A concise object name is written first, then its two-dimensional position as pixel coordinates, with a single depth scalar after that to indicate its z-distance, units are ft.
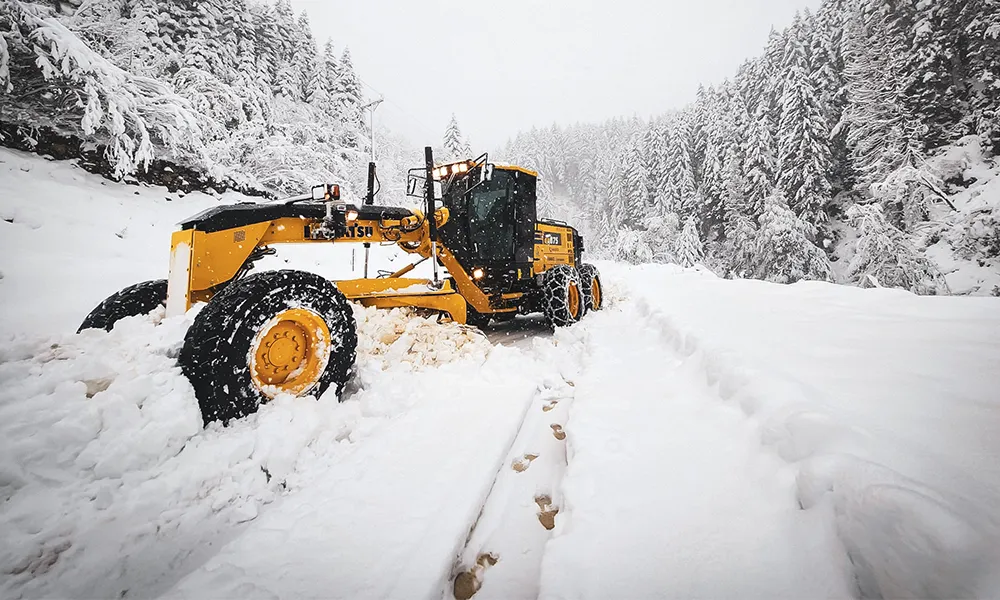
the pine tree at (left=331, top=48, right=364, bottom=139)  80.53
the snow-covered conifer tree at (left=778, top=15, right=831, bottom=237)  77.82
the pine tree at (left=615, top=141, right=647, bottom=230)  124.06
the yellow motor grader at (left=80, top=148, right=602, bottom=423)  7.64
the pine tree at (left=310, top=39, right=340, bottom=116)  77.56
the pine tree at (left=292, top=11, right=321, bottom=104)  78.12
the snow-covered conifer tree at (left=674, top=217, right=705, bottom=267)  98.32
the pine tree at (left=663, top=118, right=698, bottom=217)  111.45
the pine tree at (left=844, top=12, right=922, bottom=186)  53.57
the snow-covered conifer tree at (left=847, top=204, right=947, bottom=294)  39.91
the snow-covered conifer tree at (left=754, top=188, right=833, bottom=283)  72.90
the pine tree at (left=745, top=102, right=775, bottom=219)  85.71
